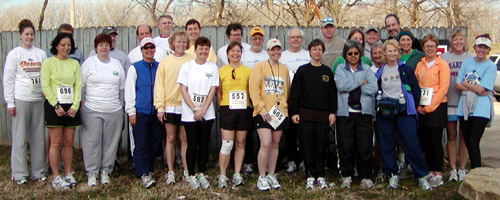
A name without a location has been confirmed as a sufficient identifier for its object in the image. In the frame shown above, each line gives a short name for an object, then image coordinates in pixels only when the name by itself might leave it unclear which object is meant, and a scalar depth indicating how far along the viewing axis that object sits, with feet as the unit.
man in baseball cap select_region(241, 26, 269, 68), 19.89
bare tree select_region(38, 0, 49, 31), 33.04
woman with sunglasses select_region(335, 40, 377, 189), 17.93
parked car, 54.54
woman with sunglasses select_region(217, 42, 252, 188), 18.07
